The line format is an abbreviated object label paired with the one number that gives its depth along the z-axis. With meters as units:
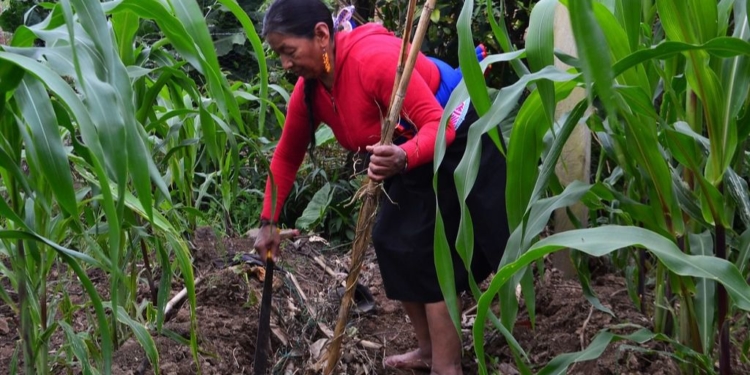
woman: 2.32
